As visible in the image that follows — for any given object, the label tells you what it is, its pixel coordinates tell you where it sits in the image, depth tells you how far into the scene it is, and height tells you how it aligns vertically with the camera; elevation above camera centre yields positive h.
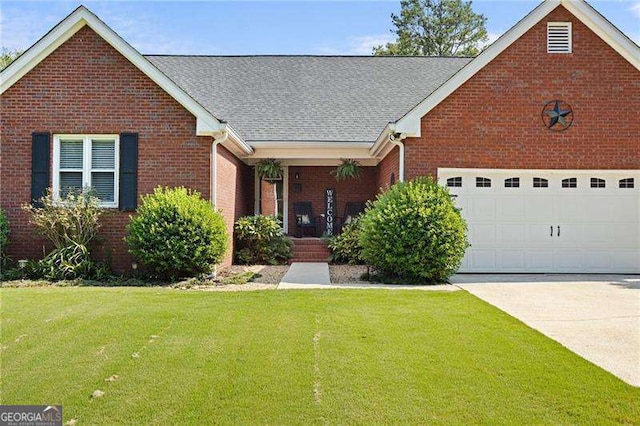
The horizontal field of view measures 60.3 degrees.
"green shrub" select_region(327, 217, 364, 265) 14.18 -0.54
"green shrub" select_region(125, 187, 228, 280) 10.34 -0.19
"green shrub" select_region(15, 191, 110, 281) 10.85 -0.22
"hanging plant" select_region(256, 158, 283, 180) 15.45 +1.63
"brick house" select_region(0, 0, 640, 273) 11.59 +1.89
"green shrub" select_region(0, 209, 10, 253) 11.24 -0.15
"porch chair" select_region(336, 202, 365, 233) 16.40 +0.40
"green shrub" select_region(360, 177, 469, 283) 10.30 -0.19
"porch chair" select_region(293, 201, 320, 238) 16.69 +0.22
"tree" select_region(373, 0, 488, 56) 39.12 +14.12
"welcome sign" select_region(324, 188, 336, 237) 16.69 +0.53
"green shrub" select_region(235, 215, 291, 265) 14.16 -0.42
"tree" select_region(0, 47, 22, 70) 35.17 +11.67
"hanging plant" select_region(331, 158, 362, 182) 15.29 +1.57
